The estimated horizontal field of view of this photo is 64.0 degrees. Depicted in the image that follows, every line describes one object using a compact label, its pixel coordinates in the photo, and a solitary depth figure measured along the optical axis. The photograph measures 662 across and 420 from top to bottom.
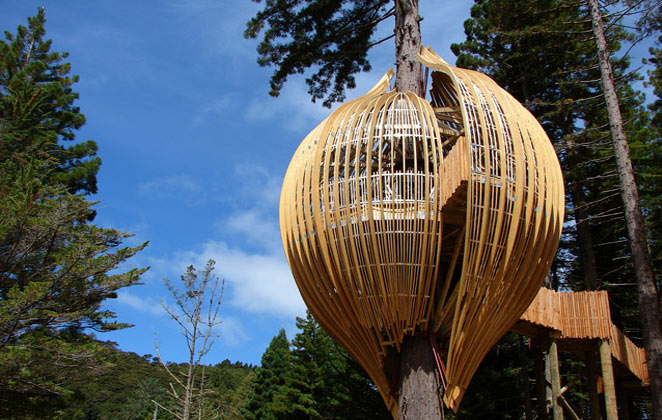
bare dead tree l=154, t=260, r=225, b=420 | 9.42
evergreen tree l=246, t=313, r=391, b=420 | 16.39
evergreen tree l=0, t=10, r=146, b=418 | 12.22
